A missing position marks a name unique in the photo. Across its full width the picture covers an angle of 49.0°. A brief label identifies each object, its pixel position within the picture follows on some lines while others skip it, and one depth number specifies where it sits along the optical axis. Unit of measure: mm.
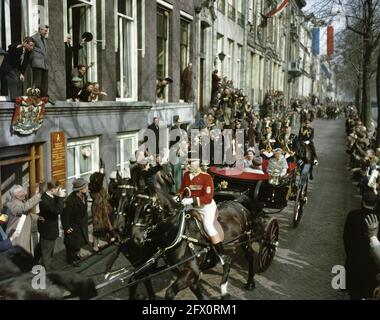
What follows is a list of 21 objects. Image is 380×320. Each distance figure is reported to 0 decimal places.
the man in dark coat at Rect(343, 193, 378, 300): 5340
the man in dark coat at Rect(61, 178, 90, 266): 7820
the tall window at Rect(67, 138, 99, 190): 10922
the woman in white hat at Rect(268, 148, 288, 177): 9635
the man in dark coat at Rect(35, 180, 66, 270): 7406
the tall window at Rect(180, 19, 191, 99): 18522
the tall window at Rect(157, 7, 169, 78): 16219
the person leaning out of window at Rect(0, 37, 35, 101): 8727
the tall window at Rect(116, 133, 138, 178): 13391
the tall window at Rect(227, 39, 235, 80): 26325
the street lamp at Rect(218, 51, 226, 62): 23156
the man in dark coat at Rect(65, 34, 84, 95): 11148
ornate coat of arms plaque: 8594
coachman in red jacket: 6441
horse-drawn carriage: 8523
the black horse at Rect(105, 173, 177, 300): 5430
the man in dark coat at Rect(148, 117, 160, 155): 13991
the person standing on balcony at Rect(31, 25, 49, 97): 9109
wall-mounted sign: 9867
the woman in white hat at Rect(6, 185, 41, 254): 6734
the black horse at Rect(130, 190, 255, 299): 5482
